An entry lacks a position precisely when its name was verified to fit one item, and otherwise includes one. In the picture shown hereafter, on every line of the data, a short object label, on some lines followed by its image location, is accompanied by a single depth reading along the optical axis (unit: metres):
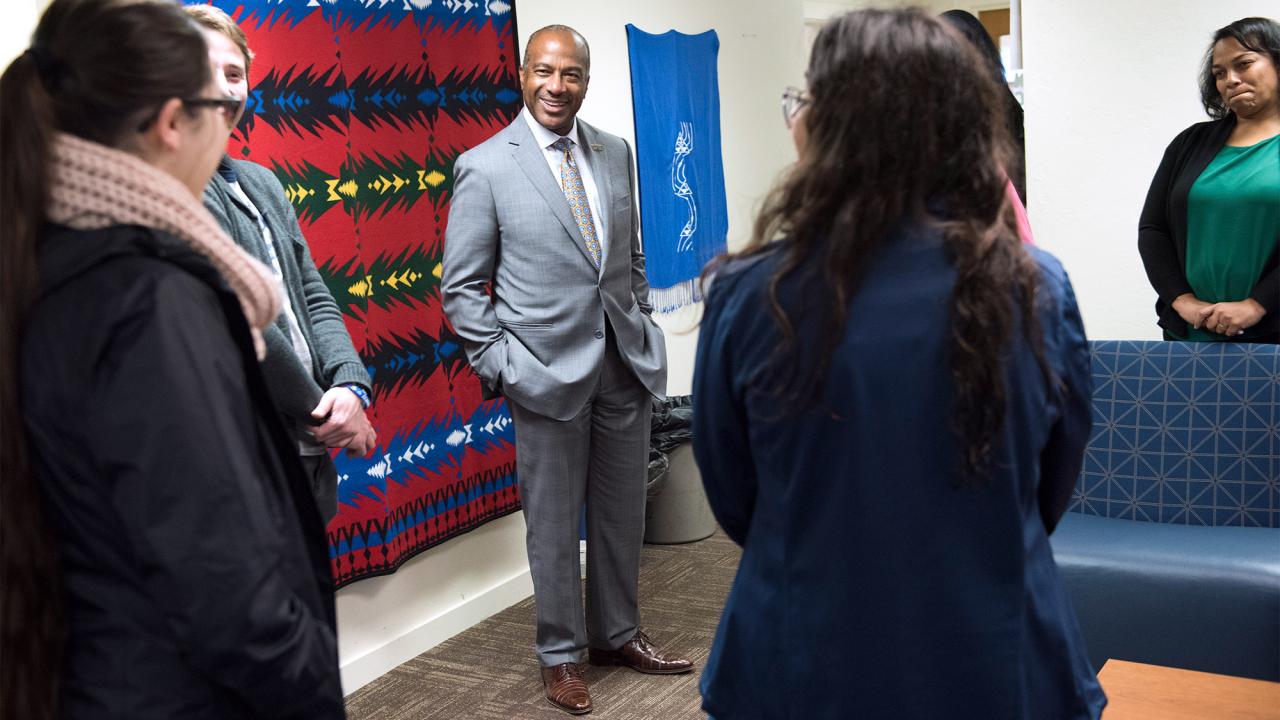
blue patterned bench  2.56
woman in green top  2.96
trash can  4.31
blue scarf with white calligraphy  4.58
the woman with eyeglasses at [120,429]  1.08
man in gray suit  3.01
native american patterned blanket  2.97
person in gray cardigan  2.13
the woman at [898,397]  1.24
